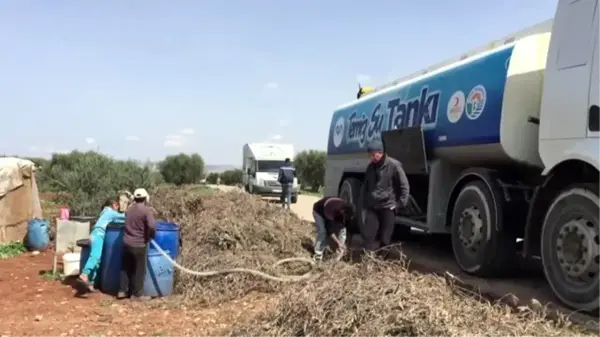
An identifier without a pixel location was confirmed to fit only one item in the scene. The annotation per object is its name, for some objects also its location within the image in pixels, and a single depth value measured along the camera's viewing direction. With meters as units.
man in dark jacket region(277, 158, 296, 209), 21.44
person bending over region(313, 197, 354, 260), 8.76
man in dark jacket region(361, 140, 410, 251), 8.14
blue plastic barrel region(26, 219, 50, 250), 10.48
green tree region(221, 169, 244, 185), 58.41
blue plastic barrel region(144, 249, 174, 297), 6.98
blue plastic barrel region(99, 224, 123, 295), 7.22
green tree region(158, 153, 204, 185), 51.56
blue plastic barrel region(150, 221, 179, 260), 7.26
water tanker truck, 5.88
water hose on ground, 6.95
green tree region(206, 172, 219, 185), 61.99
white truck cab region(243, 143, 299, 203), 30.08
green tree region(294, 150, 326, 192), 41.09
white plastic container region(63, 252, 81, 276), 8.00
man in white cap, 6.91
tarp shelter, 10.73
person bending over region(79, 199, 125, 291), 7.26
